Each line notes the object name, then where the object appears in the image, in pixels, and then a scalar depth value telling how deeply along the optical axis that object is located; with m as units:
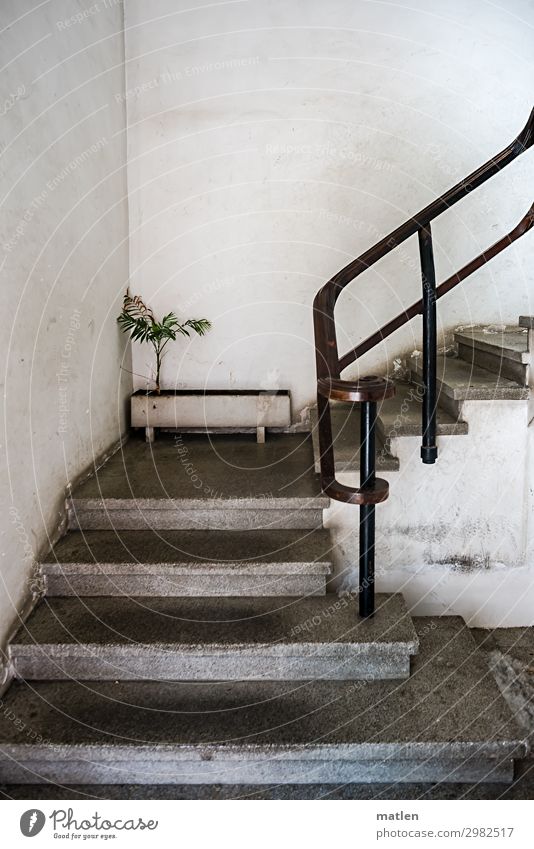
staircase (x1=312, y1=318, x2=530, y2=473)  1.94
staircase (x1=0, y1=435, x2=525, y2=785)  1.38
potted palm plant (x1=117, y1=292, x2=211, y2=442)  2.77
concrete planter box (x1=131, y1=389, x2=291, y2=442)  2.79
